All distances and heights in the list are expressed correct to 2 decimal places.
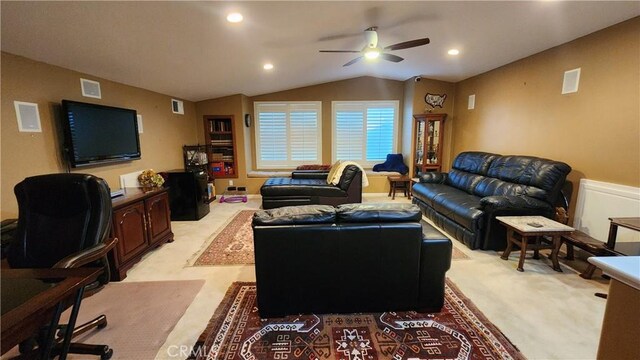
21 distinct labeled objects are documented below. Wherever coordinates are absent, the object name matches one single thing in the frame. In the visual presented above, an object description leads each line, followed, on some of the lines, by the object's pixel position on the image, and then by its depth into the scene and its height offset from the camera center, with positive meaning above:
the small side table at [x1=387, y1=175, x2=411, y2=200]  5.78 -0.98
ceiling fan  2.97 +1.07
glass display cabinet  5.52 -0.01
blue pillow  6.10 -0.57
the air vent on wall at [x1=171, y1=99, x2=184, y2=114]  5.06 +0.69
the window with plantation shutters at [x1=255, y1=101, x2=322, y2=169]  6.32 +0.16
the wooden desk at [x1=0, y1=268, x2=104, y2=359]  0.94 -0.62
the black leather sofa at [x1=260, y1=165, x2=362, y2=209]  4.68 -0.90
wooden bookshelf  6.00 -0.11
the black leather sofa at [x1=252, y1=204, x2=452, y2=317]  1.86 -0.85
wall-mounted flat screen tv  2.78 +0.11
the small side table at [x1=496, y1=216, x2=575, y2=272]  2.61 -0.91
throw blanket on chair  4.82 -0.61
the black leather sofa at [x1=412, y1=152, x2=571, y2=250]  3.08 -0.74
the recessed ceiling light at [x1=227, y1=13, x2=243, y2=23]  2.41 +1.13
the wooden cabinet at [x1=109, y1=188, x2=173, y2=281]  2.61 -0.93
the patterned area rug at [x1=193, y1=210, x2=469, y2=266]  2.96 -1.30
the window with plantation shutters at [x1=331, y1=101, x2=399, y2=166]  6.32 +0.24
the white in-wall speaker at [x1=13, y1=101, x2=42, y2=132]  2.39 +0.24
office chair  1.64 -0.47
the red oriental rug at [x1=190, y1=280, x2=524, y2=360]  1.68 -1.33
